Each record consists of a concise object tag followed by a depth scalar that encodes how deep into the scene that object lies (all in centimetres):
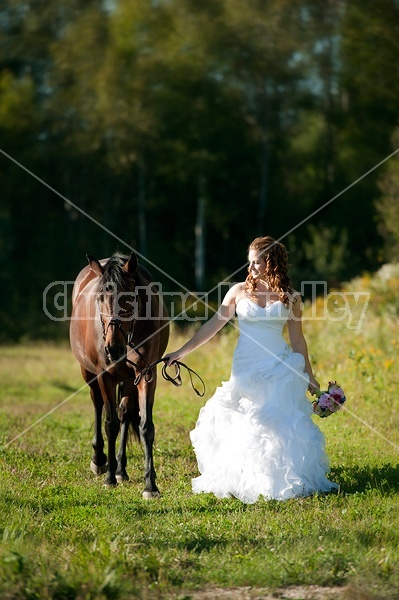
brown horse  1409
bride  1355
